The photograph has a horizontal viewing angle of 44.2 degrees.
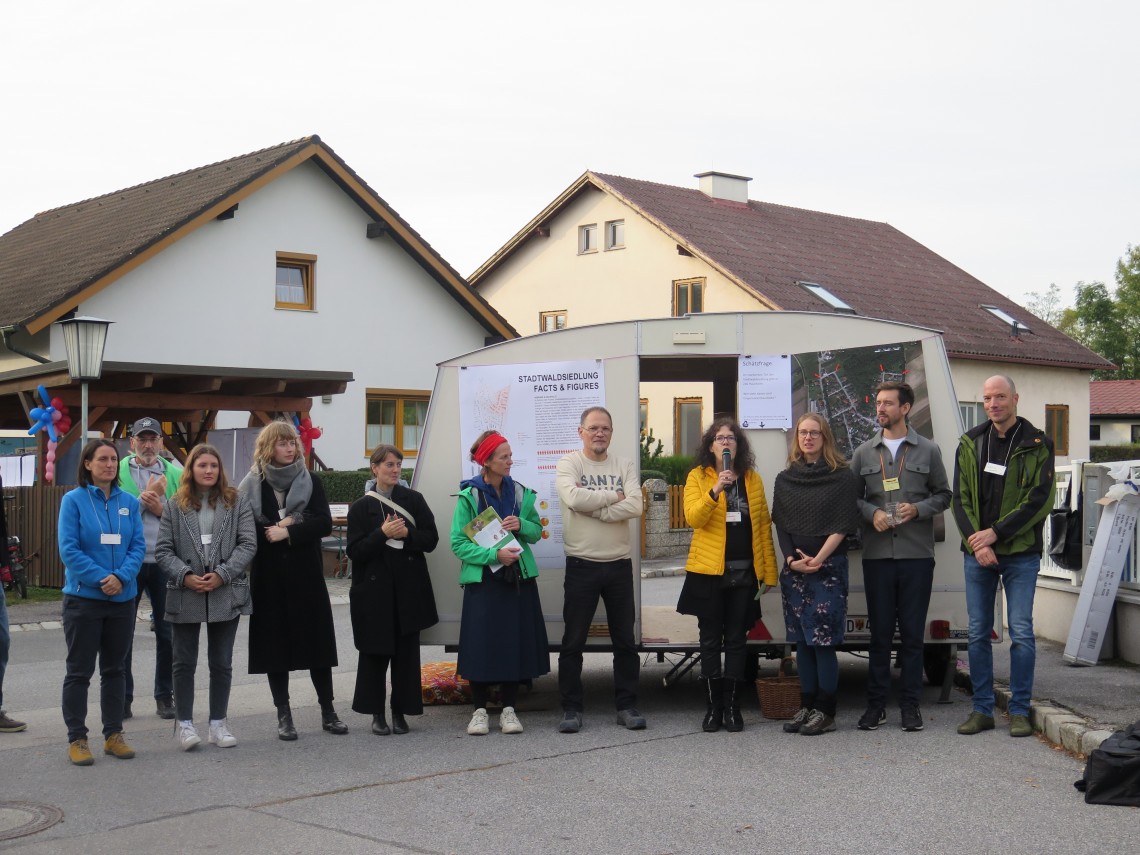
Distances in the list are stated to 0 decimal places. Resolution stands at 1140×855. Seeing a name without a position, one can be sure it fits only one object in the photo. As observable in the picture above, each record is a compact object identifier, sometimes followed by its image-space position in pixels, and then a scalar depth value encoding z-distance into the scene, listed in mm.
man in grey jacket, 8406
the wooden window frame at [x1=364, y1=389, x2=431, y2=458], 26812
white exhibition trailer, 9047
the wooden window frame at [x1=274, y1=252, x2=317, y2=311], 26103
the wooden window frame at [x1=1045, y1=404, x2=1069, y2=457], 36594
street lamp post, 15539
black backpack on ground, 6406
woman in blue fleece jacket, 7680
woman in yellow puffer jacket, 8594
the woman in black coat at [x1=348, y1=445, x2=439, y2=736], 8555
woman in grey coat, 7992
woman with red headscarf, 8562
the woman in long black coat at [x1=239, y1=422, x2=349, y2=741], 8336
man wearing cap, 8820
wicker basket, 8844
